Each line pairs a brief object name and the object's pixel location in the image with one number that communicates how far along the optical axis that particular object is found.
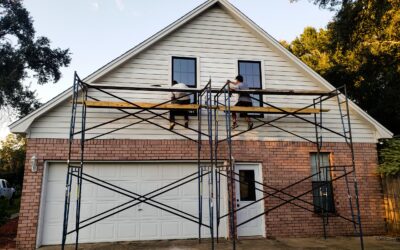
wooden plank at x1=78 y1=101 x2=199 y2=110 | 7.93
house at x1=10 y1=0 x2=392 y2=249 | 8.49
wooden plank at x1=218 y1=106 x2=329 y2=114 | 8.38
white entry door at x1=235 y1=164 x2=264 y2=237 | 9.07
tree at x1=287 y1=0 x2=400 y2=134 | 12.71
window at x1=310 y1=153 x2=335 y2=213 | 9.59
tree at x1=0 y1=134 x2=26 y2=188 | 25.55
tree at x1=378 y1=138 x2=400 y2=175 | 9.31
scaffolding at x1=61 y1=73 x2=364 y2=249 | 8.05
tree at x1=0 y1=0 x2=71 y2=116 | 18.61
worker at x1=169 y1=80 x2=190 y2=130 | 8.56
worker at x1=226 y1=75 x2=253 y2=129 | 8.79
